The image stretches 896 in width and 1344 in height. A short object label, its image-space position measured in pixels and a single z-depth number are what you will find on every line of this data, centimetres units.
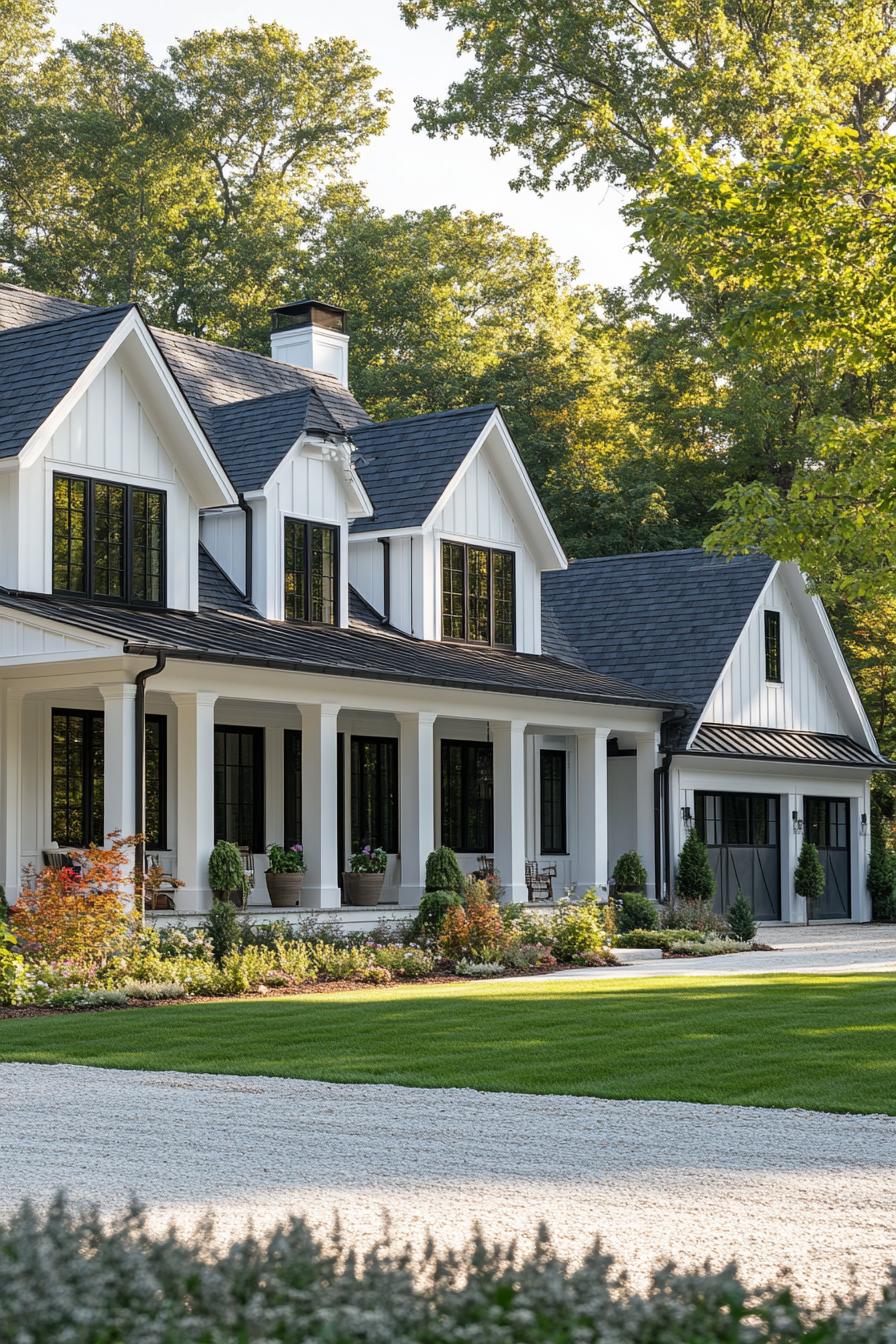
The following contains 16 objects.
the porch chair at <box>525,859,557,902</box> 2686
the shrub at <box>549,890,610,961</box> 2148
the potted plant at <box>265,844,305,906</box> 2255
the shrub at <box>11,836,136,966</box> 1745
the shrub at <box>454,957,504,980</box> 1957
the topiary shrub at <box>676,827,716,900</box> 2786
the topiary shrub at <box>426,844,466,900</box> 2306
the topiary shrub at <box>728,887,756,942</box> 2508
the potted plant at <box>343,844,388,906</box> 2392
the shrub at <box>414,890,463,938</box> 2194
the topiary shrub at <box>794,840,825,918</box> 3092
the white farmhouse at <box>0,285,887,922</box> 2066
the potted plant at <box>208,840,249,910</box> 2044
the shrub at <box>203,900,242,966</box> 1891
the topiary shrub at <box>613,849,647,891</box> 2705
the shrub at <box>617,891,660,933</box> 2523
